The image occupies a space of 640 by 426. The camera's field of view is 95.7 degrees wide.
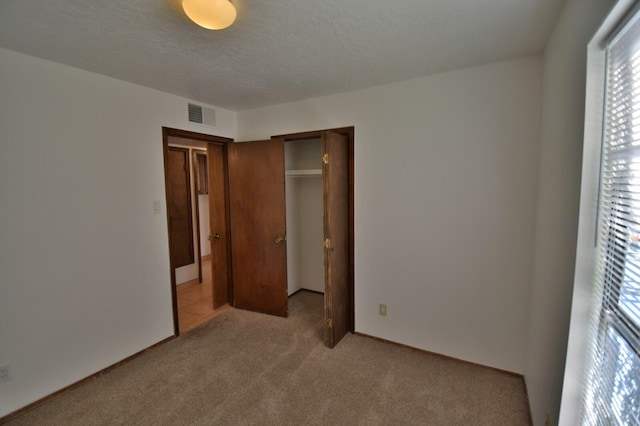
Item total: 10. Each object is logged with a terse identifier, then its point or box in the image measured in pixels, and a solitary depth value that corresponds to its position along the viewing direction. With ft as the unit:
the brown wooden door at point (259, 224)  11.00
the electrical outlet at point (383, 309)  9.41
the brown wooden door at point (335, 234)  8.68
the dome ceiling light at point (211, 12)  4.32
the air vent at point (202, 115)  10.36
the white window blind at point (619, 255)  2.97
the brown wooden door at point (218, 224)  12.05
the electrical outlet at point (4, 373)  6.41
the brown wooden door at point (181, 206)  14.51
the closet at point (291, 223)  8.98
